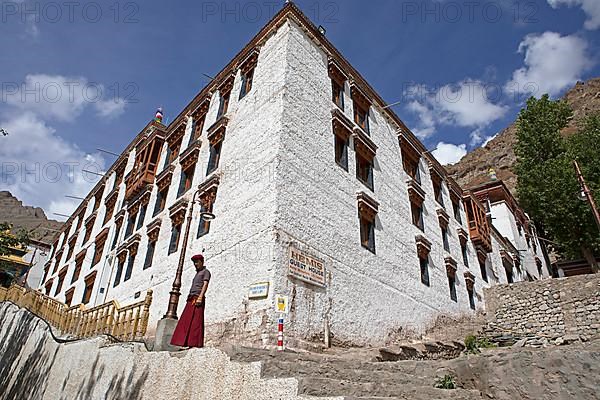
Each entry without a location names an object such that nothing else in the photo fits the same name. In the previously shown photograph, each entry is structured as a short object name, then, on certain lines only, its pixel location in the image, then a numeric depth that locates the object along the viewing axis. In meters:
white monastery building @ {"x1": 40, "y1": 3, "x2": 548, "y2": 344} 8.80
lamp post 7.75
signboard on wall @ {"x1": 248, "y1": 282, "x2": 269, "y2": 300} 7.93
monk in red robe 6.68
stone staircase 4.31
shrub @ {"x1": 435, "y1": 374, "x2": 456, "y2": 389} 4.64
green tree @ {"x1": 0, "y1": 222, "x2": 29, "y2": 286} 13.45
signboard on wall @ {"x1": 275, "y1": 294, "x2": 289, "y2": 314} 7.77
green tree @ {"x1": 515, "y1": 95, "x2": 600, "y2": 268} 22.67
